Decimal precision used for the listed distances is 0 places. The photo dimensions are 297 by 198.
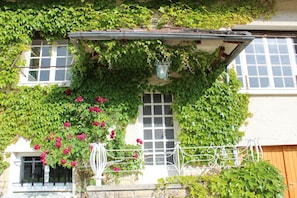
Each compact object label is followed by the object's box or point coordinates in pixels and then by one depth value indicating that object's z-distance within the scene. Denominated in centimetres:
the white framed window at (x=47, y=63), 827
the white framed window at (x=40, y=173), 759
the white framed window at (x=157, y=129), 780
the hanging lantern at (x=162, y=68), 681
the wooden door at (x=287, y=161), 786
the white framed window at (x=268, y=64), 870
